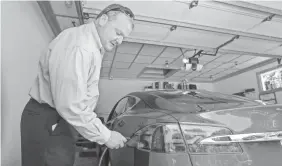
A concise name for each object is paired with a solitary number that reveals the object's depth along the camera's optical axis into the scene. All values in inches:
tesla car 32.4
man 33.8
